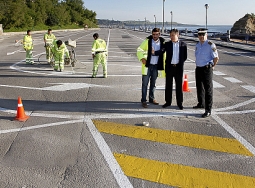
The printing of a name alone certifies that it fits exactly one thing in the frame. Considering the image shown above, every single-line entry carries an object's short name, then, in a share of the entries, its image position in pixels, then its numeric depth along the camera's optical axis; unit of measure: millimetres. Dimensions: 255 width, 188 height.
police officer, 6422
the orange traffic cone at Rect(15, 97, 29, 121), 6227
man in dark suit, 6797
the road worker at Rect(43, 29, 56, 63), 14594
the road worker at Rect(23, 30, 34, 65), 14461
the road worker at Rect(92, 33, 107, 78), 10539
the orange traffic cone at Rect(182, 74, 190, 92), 8922
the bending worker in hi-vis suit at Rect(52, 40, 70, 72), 12258
